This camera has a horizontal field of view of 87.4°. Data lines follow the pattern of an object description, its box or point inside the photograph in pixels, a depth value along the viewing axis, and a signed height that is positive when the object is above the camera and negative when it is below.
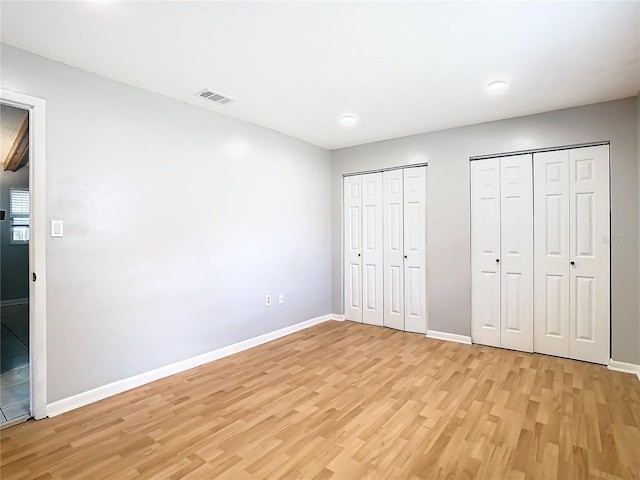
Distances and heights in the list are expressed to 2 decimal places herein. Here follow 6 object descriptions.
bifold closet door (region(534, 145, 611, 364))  3.25 -0.16
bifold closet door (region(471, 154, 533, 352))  3.63 -0.16
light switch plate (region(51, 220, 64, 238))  2.42 +0.07
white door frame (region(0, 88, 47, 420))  2.33 -0.14
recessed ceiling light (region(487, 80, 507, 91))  2.78 +1.29
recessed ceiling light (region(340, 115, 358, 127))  3.64 +1.31
